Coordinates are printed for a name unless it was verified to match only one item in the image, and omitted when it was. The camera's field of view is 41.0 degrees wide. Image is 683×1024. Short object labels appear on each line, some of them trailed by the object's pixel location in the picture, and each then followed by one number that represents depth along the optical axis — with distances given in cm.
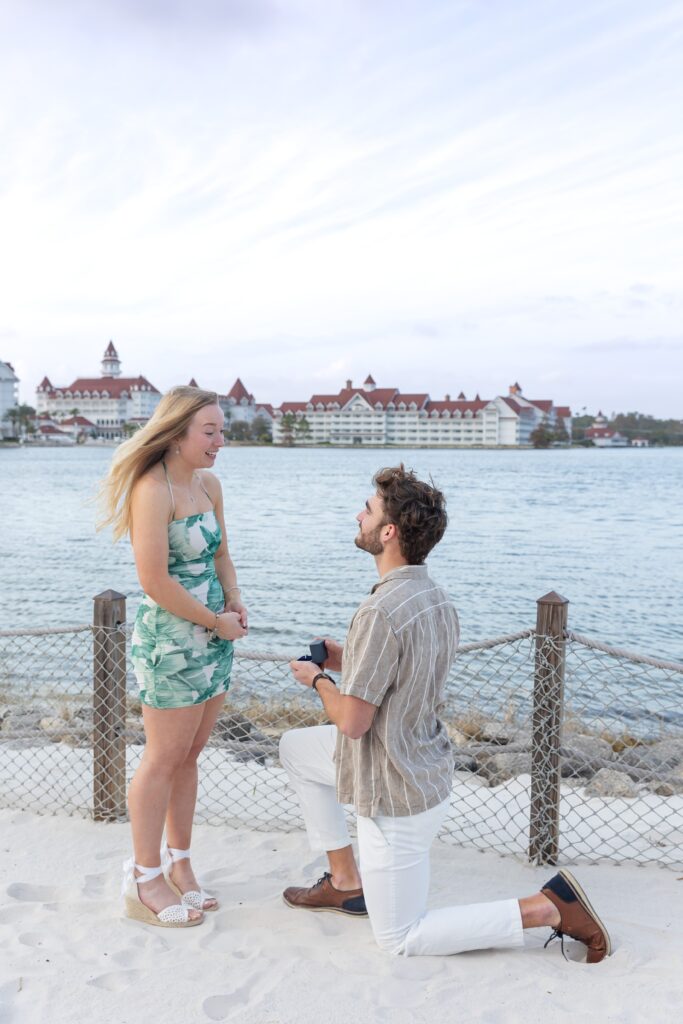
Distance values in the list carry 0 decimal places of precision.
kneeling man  300
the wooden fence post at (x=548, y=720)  398
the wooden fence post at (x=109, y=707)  431
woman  331
